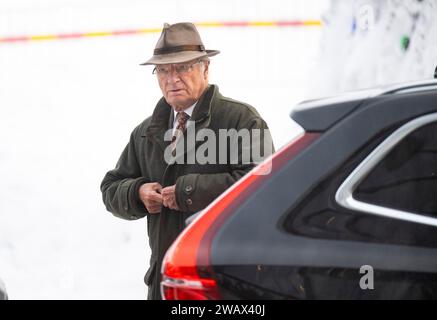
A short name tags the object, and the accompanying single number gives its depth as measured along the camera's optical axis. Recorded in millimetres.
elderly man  6555
